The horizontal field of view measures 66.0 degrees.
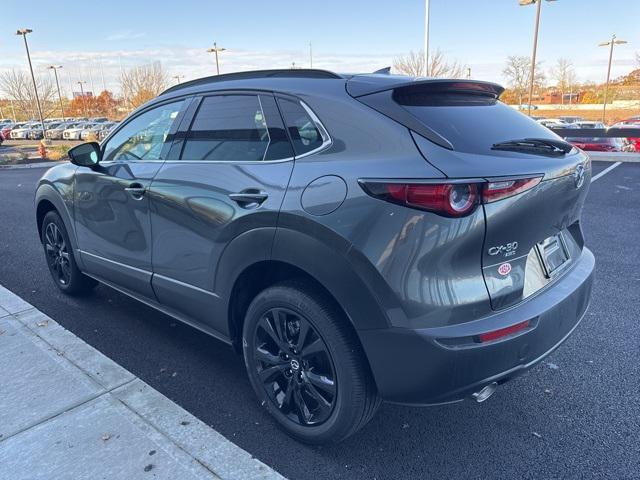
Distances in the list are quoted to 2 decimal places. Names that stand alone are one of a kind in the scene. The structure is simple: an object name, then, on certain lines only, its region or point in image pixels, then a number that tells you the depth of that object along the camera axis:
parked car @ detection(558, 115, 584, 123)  34.52
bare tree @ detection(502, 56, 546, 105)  49.85
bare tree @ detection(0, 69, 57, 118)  60.44
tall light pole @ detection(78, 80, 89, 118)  80.38
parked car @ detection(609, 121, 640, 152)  18.49
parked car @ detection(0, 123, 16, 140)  49.42
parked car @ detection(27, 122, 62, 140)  46.36
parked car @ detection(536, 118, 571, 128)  27.58
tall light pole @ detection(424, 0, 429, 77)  22.84
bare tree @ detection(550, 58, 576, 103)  62.50
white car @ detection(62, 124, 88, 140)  41.28
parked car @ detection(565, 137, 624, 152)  18.22
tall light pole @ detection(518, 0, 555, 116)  22.80
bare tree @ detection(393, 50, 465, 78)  35.00
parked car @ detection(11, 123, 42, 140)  47.04
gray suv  1.94
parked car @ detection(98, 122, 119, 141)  33.61
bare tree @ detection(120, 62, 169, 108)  53.22
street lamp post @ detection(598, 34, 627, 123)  38.53
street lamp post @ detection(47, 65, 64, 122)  64.19
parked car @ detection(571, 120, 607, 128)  27.59
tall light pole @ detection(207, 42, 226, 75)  45.38
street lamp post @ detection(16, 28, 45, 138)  36.44
